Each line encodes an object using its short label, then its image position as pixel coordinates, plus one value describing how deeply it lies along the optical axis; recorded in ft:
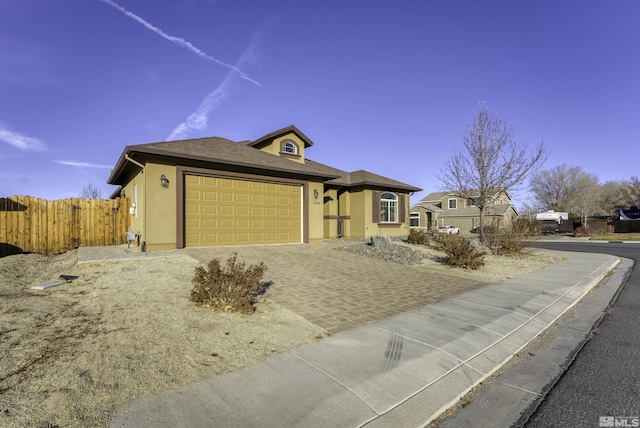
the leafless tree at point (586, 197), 129.80
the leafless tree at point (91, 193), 119.55
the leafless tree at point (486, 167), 43.98
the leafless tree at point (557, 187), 170.71
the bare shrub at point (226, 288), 15.34
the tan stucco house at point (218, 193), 33.55
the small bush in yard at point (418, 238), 49.34
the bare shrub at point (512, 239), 40.68
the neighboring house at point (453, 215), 138.41
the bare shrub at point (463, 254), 29.89
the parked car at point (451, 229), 117.14
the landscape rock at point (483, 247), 40.37
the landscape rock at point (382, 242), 39.75
